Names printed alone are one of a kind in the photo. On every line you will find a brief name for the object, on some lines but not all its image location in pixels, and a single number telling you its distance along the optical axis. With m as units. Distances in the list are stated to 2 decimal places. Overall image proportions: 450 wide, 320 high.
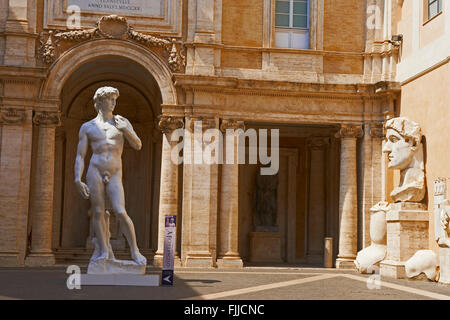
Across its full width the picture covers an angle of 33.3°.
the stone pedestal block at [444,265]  13.67
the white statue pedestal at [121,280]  12.09
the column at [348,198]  18.77
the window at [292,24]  19.50
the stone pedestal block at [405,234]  15.78
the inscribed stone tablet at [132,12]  18.31
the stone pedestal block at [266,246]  22.16
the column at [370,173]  18.83
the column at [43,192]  17.80
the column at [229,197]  18.34
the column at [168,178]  18.23
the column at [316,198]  21.84
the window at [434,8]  16.74
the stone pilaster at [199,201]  18.03
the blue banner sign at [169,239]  11.85
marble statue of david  12.32
